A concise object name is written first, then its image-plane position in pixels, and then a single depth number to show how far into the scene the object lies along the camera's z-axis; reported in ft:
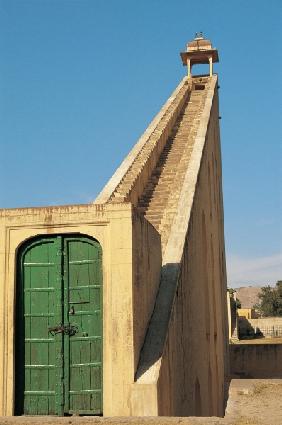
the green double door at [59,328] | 18.45
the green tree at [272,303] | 159.65
